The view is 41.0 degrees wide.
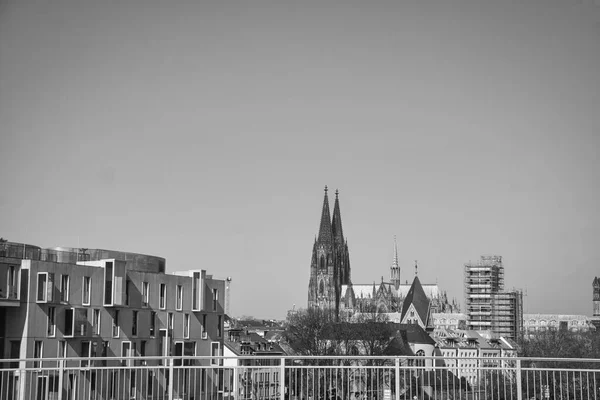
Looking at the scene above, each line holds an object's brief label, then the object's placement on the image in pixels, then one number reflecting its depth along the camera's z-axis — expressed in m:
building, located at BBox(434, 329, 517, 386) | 130.50
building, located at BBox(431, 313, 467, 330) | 194.06
